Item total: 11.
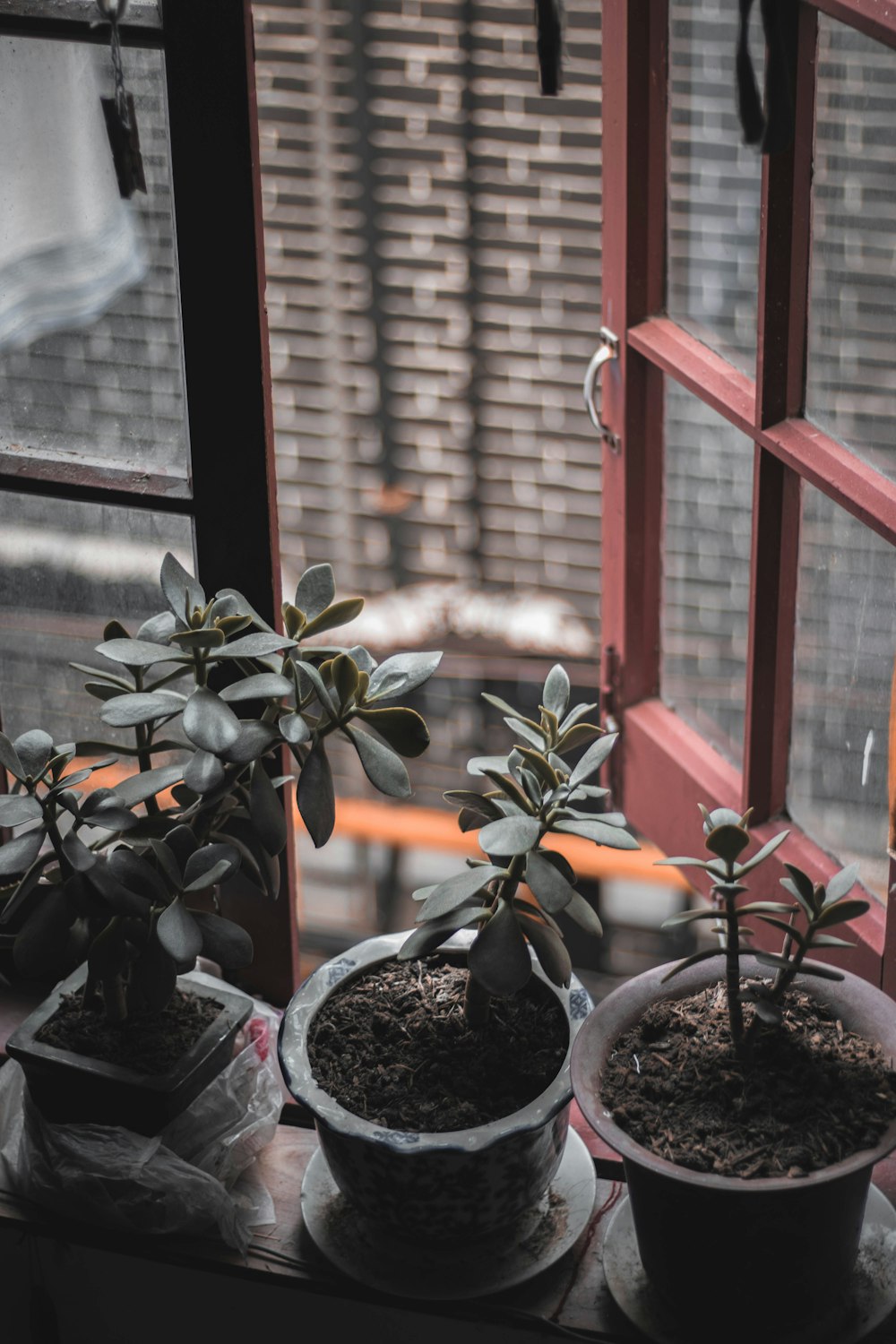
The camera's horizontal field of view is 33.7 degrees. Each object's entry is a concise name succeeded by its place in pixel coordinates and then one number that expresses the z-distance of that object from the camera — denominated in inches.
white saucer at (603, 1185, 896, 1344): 52.0
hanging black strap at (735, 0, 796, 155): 52.2
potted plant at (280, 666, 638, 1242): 49.3
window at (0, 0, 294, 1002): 54.3
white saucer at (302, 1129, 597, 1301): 55.7
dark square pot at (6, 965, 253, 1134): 55.1
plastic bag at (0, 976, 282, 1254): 57.3
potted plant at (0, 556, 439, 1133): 49.9
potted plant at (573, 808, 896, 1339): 47.5
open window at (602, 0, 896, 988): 55.9
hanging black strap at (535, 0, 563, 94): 55.8
